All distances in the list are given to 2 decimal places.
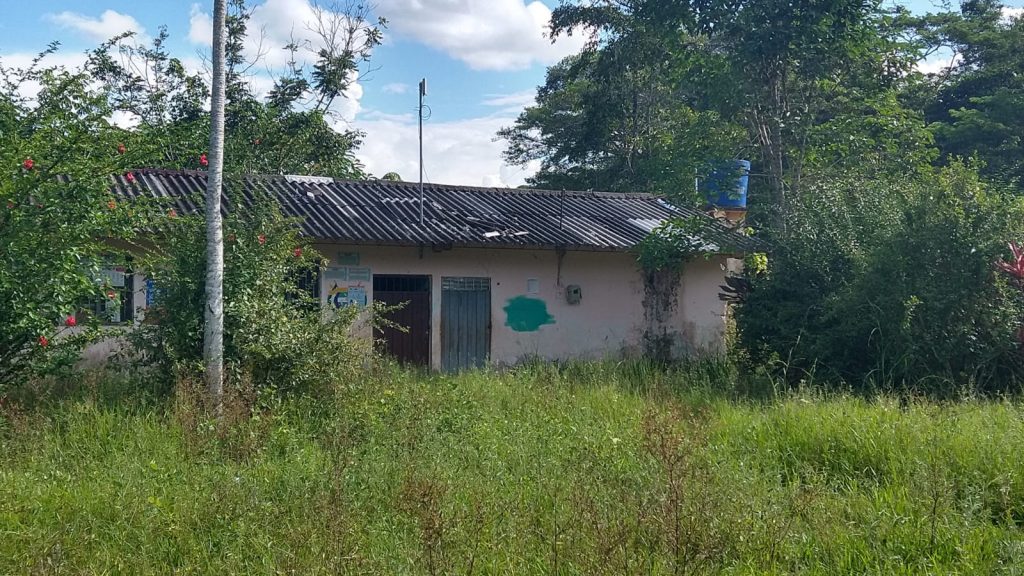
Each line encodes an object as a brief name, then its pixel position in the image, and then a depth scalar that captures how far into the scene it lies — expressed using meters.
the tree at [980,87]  19.59
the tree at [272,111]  18.25
